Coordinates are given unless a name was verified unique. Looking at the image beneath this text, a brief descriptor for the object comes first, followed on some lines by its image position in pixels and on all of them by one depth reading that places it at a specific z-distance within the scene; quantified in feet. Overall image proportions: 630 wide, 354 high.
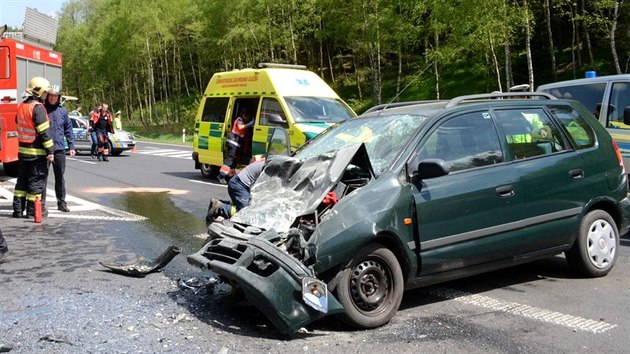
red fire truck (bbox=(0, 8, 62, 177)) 42.34
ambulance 37.68
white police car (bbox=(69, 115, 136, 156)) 73.20
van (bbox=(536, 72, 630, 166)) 27.86
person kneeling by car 19.67
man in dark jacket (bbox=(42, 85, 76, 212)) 29.98
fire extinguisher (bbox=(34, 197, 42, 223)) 27.40
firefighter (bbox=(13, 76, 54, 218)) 27.63
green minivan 13.61
